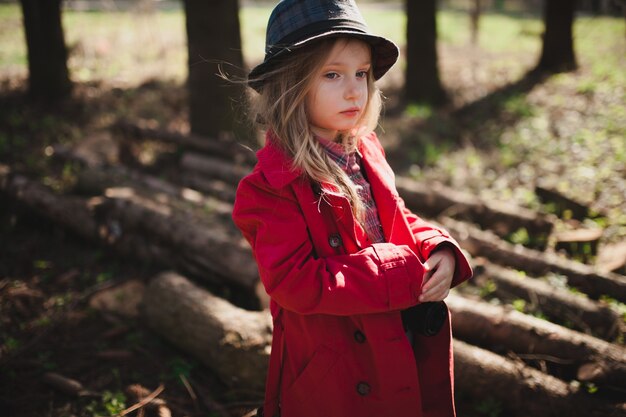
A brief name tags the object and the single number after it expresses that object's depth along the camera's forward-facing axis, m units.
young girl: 1.75
